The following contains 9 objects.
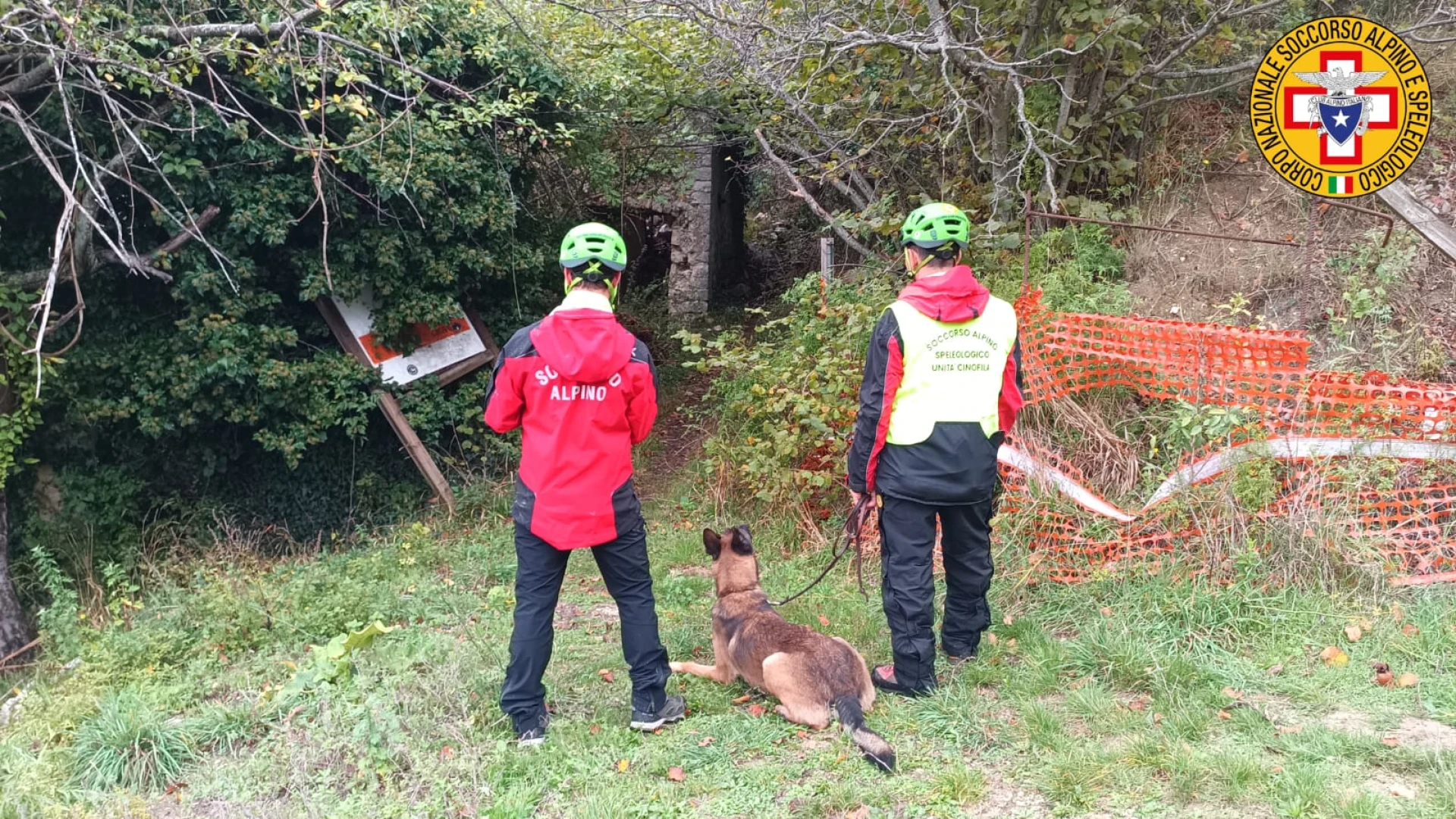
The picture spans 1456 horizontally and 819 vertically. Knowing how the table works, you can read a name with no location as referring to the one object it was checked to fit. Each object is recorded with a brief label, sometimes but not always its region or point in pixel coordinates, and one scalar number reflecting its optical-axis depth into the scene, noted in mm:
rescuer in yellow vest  3674
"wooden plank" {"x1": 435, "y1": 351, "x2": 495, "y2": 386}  8734
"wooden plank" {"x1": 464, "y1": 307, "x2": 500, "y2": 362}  8961
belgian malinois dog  3670
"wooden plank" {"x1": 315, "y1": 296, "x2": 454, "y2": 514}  8305
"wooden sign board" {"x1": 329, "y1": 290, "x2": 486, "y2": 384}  8312
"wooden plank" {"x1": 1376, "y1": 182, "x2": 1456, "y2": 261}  5211
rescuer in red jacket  3518
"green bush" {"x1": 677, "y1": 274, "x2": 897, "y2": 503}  6094
